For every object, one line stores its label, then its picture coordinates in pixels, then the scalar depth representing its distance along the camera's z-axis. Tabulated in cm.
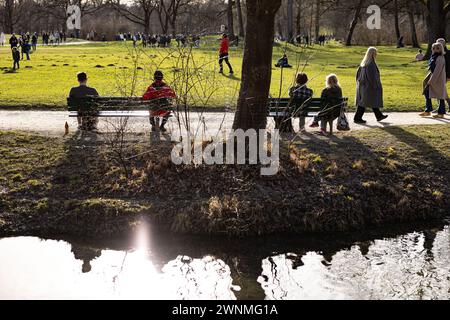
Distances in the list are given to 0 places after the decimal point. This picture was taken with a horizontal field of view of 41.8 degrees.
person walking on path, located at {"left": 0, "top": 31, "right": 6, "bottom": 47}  4876
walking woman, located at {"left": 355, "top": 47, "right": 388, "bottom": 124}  1245
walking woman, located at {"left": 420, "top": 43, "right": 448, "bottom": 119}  1343
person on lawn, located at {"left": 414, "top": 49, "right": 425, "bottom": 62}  3247
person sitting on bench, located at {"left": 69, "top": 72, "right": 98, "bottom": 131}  1223
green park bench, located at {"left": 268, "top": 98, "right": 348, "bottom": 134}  1160
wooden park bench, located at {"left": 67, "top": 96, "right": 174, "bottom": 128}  1184
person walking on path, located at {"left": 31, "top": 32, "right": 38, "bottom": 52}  4251
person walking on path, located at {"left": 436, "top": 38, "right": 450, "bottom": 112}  1379
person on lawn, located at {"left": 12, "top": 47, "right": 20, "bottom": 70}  2558
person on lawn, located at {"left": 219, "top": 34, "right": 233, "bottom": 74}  2212
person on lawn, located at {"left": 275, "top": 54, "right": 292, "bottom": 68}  2426
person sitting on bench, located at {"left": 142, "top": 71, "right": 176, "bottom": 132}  1155
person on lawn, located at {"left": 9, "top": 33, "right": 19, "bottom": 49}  2789
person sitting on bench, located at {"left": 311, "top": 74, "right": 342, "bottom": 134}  1195
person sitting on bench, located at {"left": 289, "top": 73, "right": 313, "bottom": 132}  1182
